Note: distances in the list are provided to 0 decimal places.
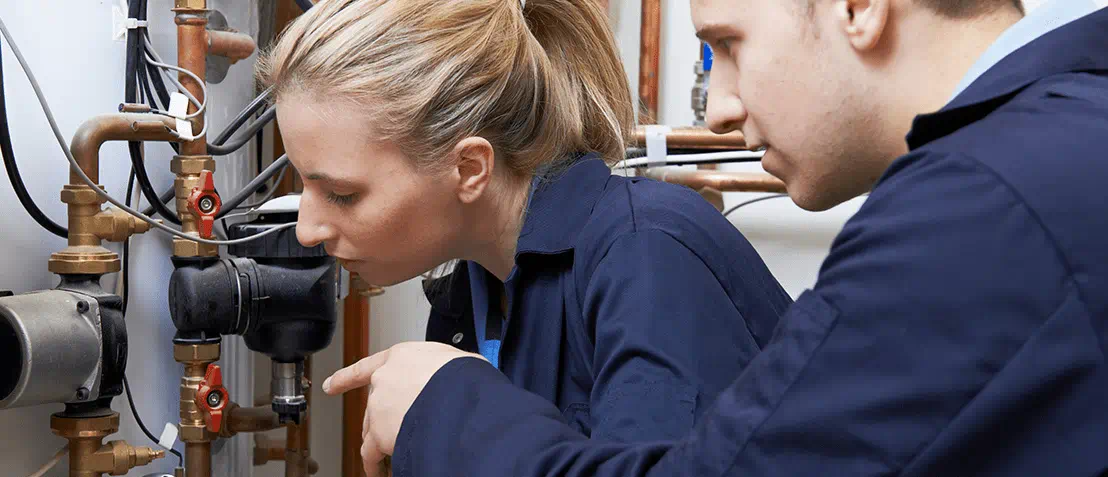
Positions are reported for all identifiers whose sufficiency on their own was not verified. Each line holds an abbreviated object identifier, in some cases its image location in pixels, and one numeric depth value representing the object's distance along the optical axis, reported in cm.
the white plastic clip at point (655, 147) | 173
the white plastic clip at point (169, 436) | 136
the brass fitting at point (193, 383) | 133
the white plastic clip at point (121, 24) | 127
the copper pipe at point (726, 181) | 198
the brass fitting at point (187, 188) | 130
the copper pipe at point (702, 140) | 178
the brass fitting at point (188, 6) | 132
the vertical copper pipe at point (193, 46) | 132
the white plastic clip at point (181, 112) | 128
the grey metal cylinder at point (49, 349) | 106
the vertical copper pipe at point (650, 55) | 218
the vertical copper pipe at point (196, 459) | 138
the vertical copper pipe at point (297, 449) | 168
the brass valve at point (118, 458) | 121
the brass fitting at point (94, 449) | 118
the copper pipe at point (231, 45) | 141
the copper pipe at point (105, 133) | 117
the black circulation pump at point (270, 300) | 131
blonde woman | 87
